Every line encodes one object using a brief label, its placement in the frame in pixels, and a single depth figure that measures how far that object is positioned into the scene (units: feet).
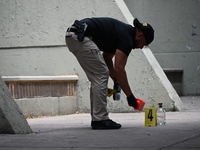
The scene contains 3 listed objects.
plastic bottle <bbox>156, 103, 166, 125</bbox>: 42.30
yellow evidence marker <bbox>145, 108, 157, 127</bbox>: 40.01
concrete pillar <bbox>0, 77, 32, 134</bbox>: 33.24
